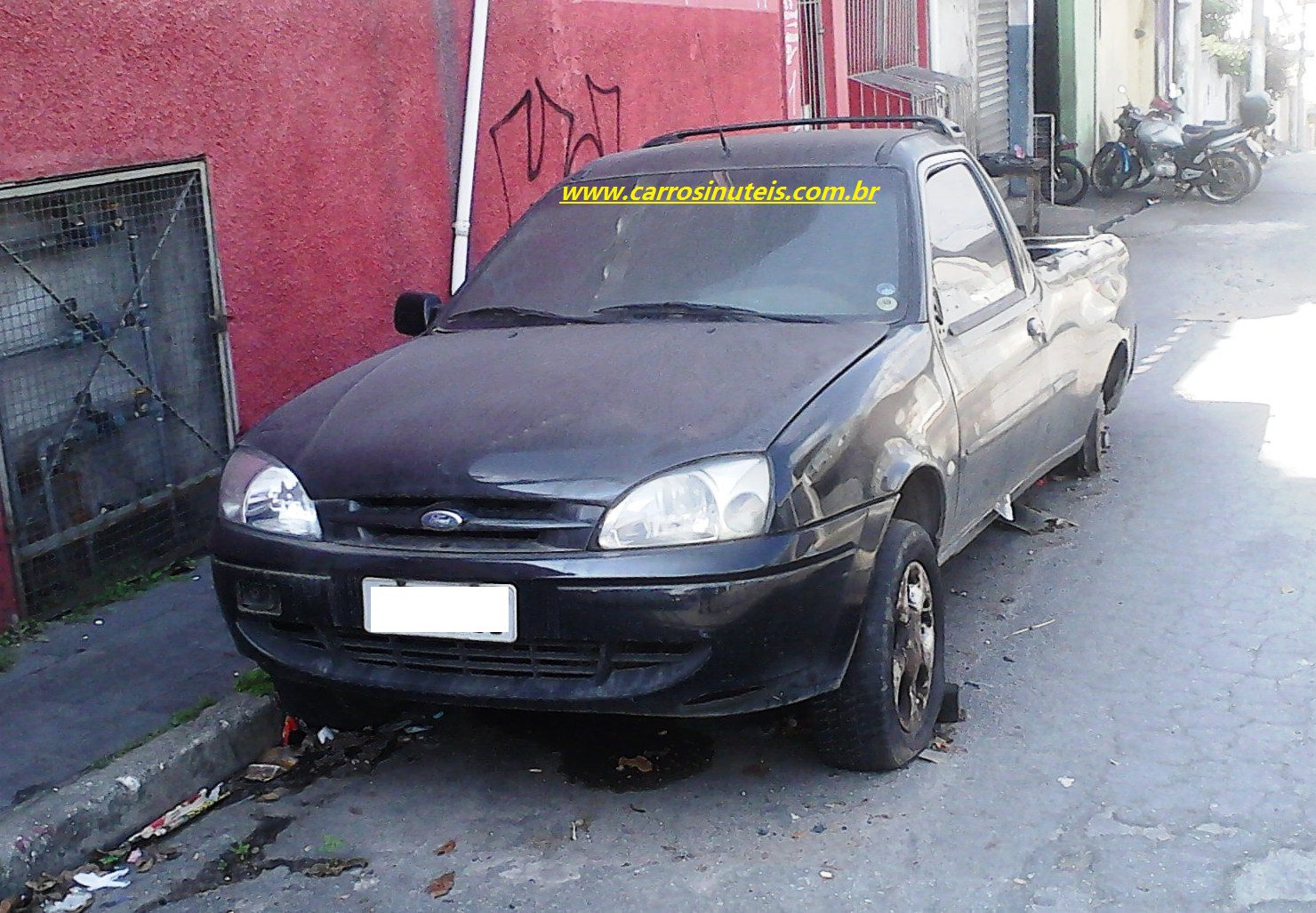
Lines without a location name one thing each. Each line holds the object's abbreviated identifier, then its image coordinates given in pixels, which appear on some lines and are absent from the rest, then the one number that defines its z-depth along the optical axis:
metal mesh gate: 5.30
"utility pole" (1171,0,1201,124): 28.38
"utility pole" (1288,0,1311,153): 39.50
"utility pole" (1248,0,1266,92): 28.00
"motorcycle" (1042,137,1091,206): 19.23
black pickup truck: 3.62
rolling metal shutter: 19.47
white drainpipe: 8.02
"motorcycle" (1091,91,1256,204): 18.64
